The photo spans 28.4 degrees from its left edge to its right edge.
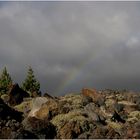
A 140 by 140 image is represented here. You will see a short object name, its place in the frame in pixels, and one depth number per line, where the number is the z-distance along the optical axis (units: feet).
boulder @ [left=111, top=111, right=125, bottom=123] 88.25
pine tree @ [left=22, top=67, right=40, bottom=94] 190.24
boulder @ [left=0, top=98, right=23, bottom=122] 75.60
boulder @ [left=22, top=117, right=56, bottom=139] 68.79
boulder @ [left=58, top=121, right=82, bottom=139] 69.52
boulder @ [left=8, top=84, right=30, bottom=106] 103.14
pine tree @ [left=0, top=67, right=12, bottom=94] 159.97
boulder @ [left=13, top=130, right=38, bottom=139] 60.82
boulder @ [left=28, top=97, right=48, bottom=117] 84.18
